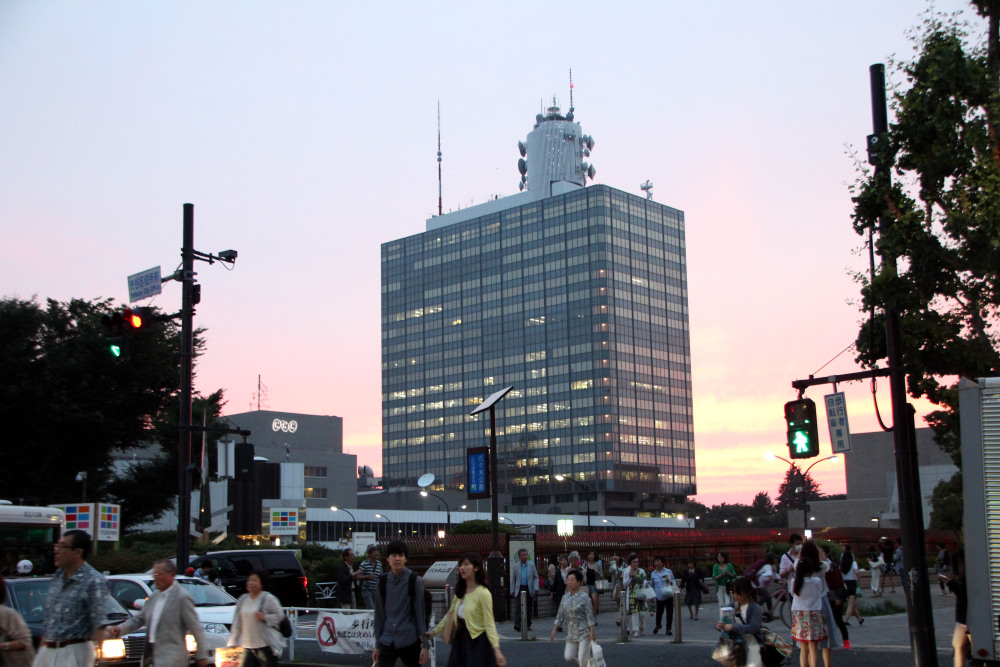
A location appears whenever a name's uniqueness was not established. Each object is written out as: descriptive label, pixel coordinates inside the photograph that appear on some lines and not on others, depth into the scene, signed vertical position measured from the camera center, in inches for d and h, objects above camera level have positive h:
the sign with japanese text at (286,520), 1796.3 -17.9
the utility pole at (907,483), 484.7 +7.6
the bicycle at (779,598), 617.5 -64.5
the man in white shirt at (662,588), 871.1 -74.1
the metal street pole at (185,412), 647.1 +66.0
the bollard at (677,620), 748.6 -87.5
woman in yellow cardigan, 371.2 -43.2
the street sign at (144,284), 692.7 +158.1
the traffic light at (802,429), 571.8 +41.0
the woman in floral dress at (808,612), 506.6 -56.5
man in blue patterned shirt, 319.3 -31.4
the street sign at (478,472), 986.7 +33.7
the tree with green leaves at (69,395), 1617.9 +196.1
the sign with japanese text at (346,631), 651.5 -80.7
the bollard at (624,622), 786.2 -93.0
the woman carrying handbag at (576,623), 484.1 -57.5
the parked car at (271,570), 986.1 -60.4
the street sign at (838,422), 848.9 +77.3
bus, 807.1 -17.7
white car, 610.9 -49.6
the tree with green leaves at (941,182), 542.0 +176.4
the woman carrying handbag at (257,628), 405.7 -47.8
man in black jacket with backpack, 381.7 -41.5
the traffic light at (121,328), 613.3 +113.4
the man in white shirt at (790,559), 672.4 -41.9
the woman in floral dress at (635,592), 857.5 -77.8
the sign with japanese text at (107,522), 1155.9 -10.2
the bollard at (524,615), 797.5 -86.7
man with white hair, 363.3 -40.2
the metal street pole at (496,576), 987.9 -69.4
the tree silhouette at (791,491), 7406.5 +75.3
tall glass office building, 6122.1 +1030.7
